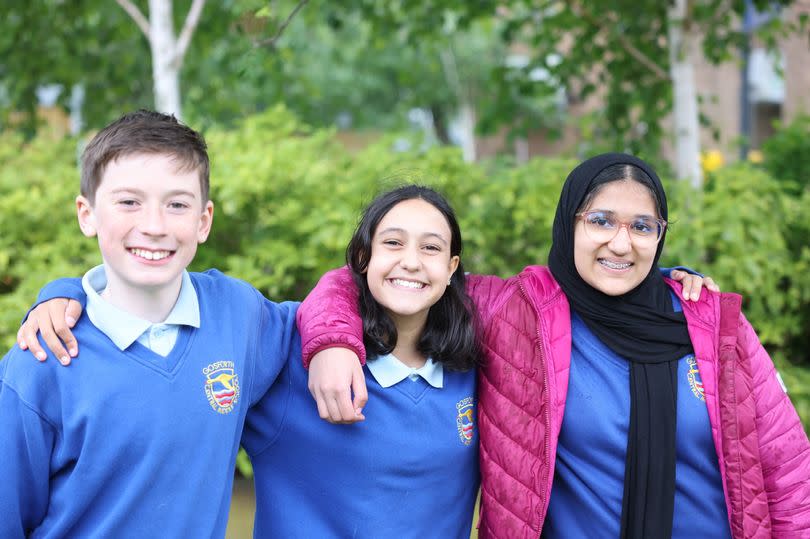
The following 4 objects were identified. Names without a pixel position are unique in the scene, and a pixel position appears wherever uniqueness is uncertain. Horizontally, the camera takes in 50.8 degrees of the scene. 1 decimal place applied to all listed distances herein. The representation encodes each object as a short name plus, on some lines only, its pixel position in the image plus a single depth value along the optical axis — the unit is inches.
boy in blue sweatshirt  71.5
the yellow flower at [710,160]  242.9
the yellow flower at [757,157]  261.0
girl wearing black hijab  85.1
